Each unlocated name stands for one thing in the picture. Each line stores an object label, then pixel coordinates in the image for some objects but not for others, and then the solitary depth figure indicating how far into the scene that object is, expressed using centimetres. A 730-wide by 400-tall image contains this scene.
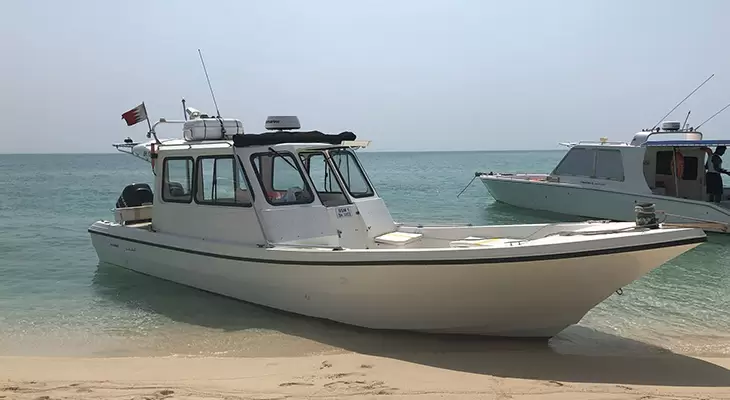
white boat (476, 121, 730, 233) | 1594
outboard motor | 1109
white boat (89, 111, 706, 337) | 602
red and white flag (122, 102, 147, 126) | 959
